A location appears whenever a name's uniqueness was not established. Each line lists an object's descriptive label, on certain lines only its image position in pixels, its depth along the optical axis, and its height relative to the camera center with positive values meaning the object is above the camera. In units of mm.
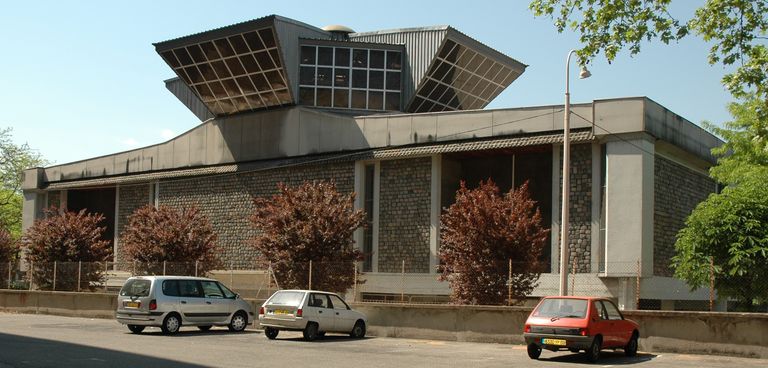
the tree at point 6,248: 48281 -522
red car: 18172 -1564
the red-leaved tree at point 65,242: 42656 -89
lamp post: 24641 +1524
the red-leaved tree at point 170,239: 37562 +132
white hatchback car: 23141 -1833
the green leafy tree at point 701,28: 17781 +4592
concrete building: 32438 +4186
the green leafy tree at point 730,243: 26875 +406
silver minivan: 23938 -1712
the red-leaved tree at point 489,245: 27625 +159
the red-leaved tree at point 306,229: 32500 +629
